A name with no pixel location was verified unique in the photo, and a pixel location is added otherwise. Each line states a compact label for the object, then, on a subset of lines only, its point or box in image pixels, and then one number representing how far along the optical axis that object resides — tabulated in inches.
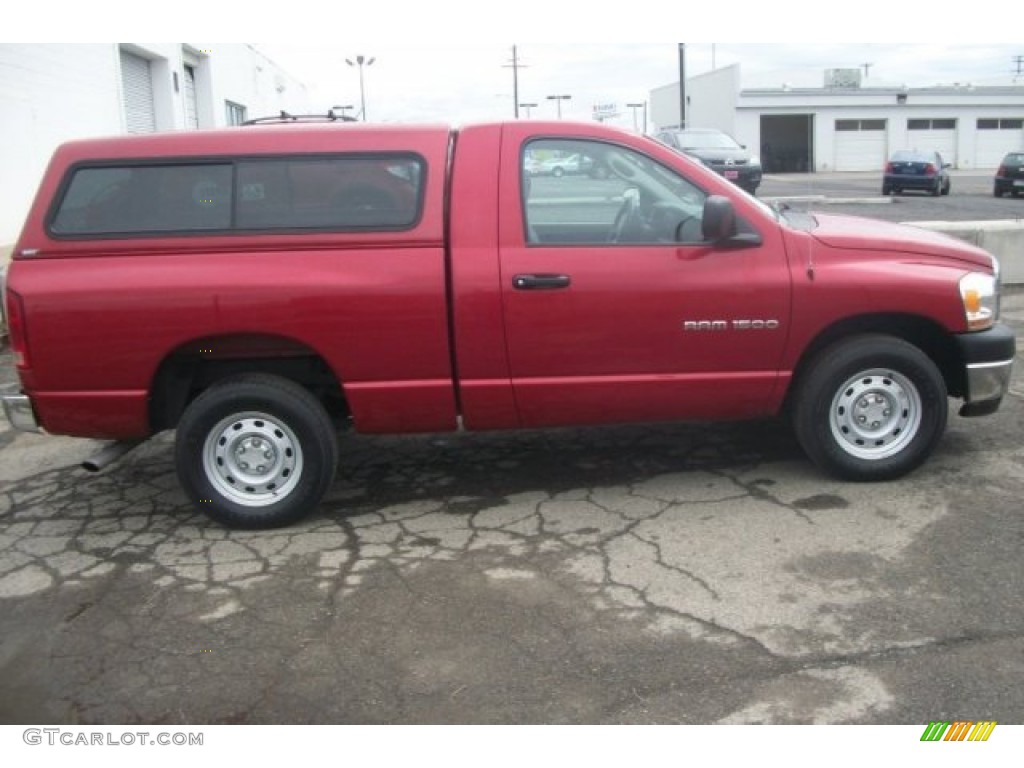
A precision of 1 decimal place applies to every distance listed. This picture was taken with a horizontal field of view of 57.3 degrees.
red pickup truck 173.6
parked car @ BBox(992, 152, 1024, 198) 1010.7
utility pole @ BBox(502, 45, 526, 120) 1982.3
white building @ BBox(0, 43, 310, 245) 552.7
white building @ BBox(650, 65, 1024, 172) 1881.2
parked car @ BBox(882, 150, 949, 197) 1068.5
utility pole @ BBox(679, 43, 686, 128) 1481.3
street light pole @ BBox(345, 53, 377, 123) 1847.6
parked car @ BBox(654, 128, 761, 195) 876.0
